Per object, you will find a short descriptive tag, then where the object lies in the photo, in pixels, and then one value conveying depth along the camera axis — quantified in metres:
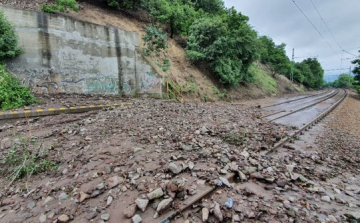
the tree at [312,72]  52.19
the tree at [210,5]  22.89
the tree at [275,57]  35.22
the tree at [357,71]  29.05
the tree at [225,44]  15.78
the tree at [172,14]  15.11
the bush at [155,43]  12.64
